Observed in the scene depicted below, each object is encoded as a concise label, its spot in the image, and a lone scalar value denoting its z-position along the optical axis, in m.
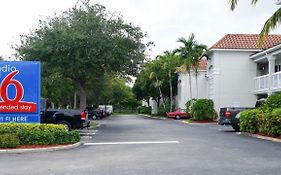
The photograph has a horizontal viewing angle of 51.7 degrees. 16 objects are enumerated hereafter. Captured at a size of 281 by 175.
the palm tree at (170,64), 38.03
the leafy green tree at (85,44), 18.35
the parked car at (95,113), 34.25
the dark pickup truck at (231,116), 16.46
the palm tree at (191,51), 27.27
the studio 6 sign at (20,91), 11.26
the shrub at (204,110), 25.54
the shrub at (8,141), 9.87
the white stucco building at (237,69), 25.39
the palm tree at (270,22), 11.24
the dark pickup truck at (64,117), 15.31
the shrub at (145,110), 54.84
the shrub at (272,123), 12.52
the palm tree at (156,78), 39.54
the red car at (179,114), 33.34
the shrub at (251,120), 14.27
